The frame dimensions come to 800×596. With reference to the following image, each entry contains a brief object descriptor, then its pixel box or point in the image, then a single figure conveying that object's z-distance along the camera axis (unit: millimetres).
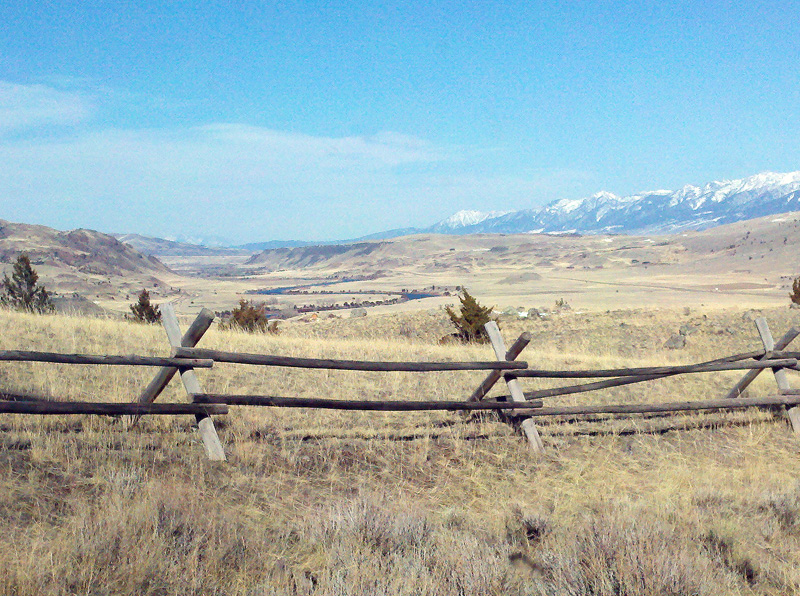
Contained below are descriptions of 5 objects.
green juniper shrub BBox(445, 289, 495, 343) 22281
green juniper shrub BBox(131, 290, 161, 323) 21791
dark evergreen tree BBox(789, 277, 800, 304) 27906
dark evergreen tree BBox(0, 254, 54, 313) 22922
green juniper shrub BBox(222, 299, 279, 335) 23128
